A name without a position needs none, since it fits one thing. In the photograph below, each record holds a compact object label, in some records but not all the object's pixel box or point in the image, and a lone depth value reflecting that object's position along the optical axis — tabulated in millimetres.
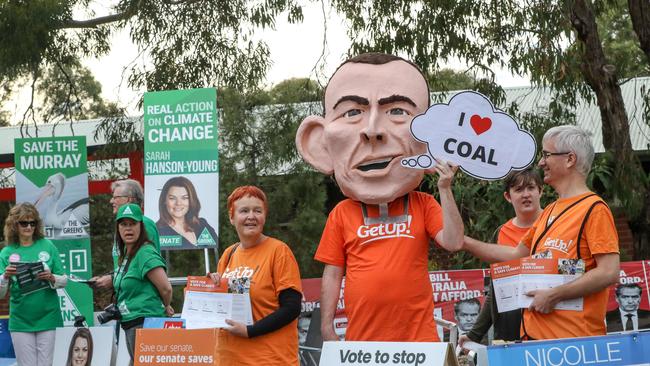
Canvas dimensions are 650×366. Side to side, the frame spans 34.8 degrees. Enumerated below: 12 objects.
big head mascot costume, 5582
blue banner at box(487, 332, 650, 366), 4766
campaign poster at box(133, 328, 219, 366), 6387
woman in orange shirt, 5875
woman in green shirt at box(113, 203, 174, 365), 7051
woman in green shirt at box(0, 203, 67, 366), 8156
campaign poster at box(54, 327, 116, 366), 7941
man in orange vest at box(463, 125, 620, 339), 5102
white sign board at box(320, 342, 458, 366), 4898
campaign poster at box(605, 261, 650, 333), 9555
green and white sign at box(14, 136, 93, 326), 10977
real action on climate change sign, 10023
